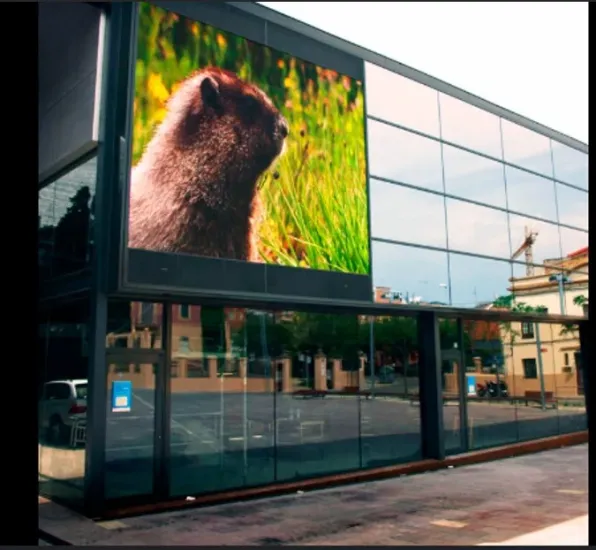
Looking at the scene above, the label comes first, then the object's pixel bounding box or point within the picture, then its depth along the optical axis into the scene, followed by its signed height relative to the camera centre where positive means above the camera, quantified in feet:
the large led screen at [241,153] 34.81 +13.22
